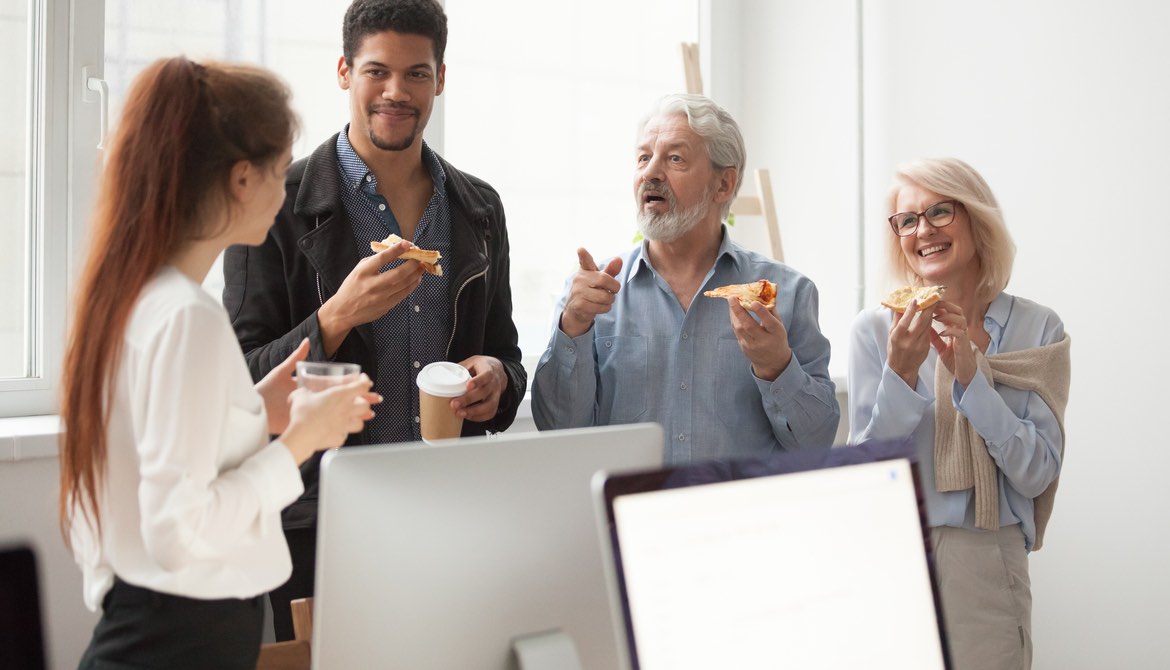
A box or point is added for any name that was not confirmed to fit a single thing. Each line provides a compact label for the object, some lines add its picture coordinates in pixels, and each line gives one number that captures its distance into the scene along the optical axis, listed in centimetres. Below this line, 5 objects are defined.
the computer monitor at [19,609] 73
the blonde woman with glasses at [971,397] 191
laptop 82
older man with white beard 196
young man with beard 187
